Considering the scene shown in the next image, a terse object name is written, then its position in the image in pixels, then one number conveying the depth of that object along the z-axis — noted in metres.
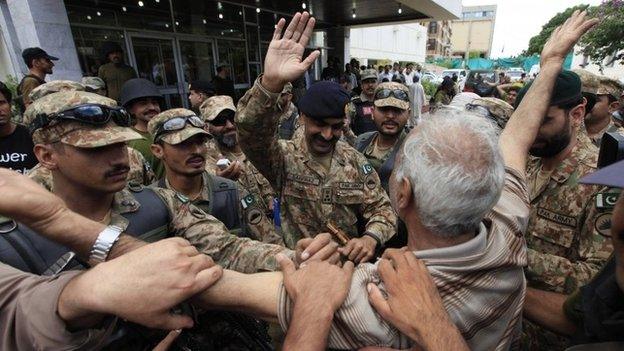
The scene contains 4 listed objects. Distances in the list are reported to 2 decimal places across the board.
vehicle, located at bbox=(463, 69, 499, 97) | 18.83
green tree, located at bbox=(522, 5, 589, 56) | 38.81
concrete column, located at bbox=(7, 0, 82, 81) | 5.05
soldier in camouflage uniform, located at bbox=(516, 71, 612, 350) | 1.79
